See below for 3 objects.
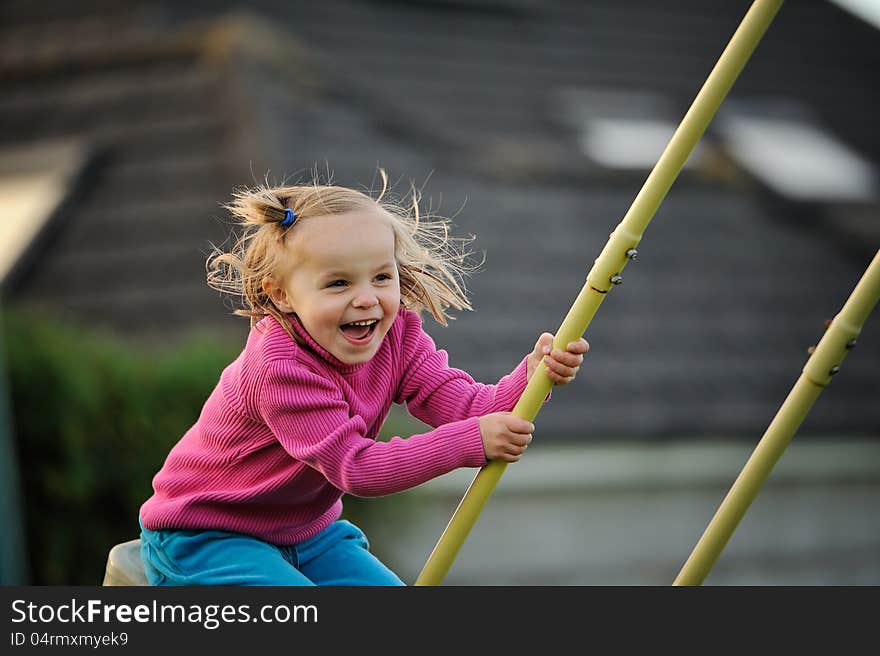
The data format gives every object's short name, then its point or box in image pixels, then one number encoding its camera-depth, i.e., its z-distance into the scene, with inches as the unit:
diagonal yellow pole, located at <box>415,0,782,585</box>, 185.8
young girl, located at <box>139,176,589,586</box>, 190.2
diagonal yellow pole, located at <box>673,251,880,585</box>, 192.7
